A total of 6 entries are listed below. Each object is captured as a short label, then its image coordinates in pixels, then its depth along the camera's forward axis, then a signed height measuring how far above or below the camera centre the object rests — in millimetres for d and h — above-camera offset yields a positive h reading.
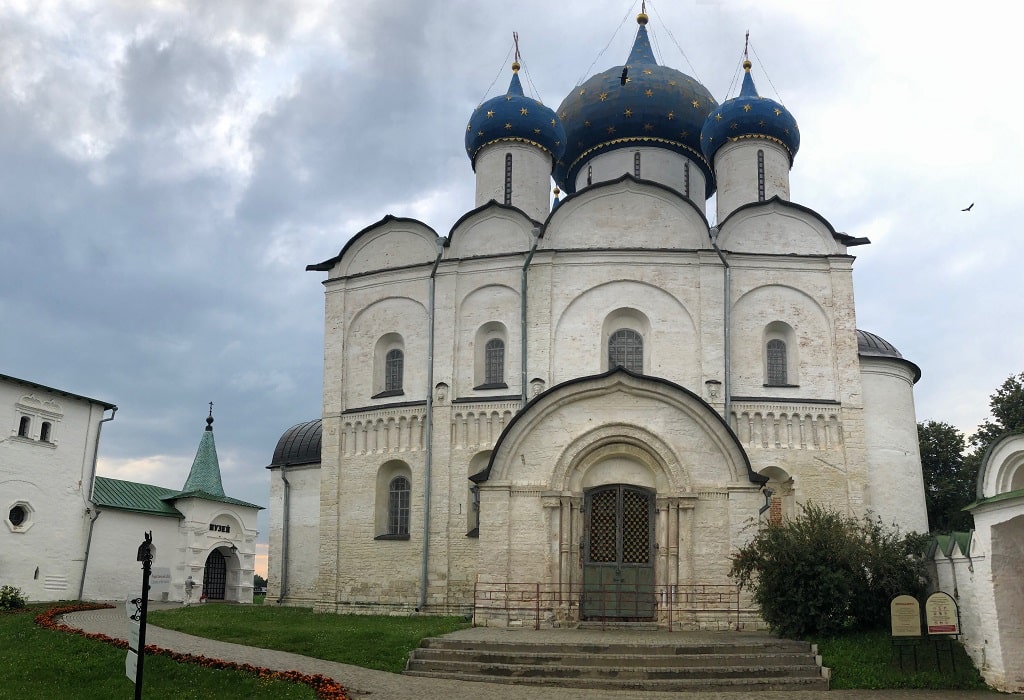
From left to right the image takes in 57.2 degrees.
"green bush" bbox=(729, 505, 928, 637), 13859 +228
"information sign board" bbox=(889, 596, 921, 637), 12781 -328
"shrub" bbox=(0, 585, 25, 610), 19641 -413
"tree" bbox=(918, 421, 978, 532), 27141 +3329
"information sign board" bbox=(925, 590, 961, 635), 12578 -296
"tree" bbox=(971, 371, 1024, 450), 26156 +4890
